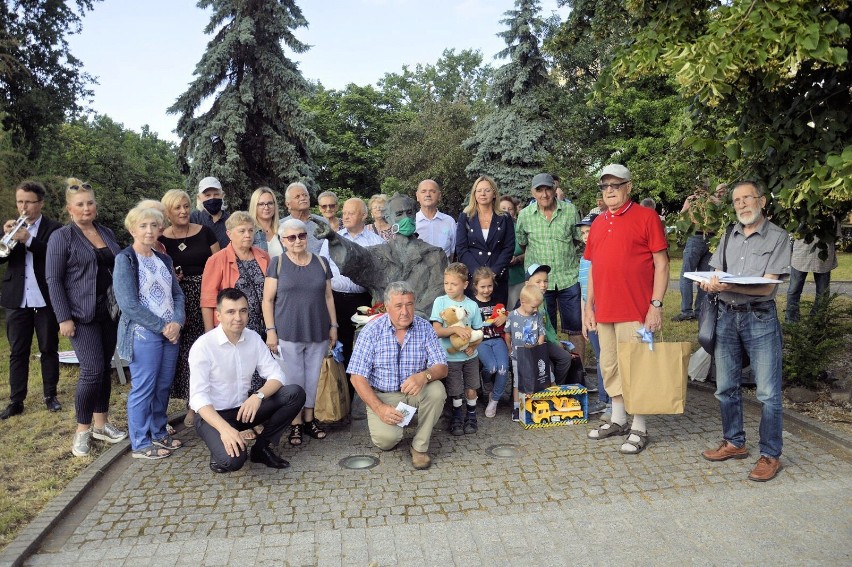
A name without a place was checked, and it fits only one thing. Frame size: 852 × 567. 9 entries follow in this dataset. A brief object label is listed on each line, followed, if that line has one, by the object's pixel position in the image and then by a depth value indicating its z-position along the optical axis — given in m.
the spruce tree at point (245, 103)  18.45
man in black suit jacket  6.10
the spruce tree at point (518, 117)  25.03
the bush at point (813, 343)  6.31
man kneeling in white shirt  4.55
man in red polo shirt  4.98
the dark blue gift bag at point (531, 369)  5.72
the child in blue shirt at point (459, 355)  5.66
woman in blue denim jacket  5.04
